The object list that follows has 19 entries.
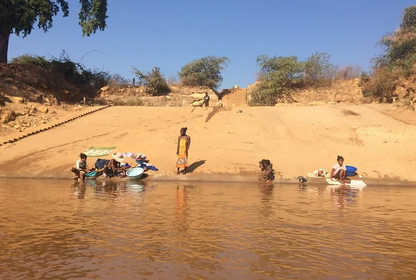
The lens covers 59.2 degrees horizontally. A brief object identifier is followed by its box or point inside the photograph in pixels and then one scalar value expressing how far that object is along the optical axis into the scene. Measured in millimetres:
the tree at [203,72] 33750
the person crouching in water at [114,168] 13029
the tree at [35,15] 23906
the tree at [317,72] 30891
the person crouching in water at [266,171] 12867
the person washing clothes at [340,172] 12766
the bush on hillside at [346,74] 31625
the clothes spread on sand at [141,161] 13781
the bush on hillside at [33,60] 28959
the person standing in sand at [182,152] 13359
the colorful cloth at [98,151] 15273
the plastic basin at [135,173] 12820
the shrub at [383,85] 25188
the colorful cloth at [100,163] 13406
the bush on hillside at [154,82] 31453
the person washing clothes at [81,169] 12680
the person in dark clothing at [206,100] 25406
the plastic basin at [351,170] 13447
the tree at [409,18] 27234
